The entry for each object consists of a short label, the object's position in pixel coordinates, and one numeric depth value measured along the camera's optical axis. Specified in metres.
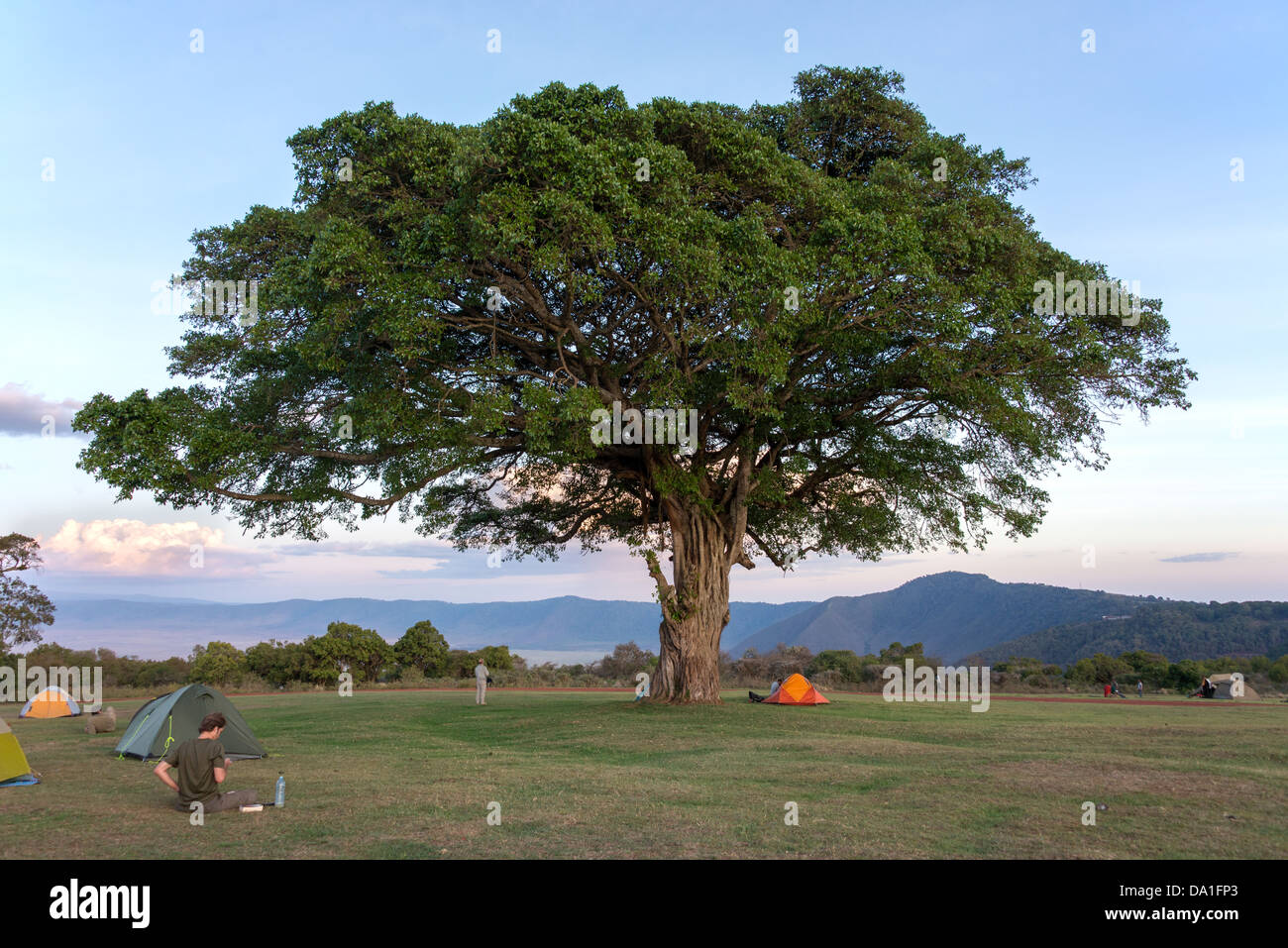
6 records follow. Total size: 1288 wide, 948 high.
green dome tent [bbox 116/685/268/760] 14.91
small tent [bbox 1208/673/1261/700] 32.83
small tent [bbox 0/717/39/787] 11.92
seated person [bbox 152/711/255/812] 9.81
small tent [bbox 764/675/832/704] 27.20
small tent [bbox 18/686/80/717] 24.72
